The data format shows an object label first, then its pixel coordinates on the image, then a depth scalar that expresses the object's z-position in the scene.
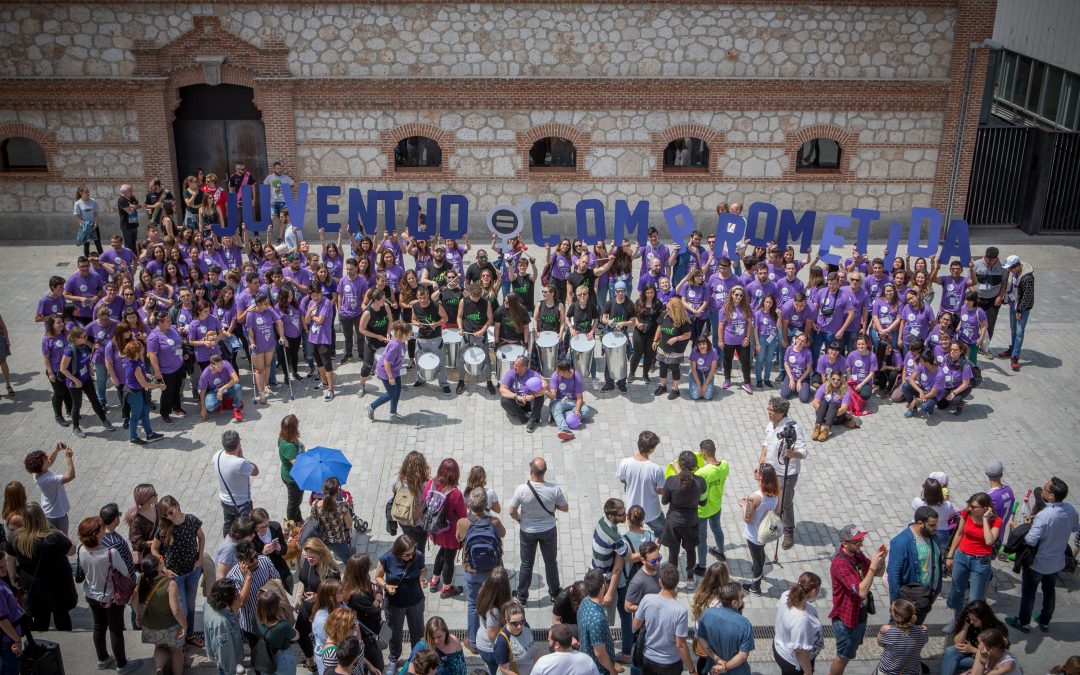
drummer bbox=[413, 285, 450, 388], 14.04
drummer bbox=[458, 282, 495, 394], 14.02
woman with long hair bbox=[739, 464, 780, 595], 9.32
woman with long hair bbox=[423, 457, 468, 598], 9.19
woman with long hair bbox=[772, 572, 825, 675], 7.62
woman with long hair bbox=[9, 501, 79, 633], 8.59
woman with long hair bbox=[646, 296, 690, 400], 13.79
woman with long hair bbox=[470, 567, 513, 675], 7.55
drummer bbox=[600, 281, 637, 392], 14.02
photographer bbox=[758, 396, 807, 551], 10.23
